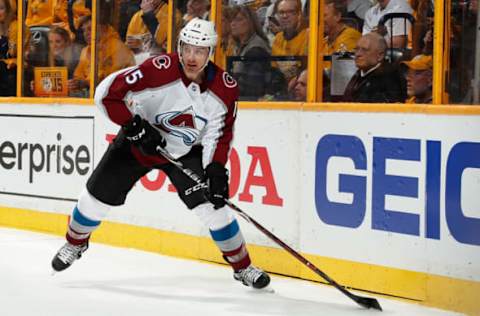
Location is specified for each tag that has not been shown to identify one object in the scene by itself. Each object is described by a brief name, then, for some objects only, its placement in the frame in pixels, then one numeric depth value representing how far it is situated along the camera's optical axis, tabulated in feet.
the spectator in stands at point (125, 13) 38.39
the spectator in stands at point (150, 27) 37.40
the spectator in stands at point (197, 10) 35.93
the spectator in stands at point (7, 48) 43.86
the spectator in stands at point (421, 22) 28.04
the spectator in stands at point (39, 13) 42.25
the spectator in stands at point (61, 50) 41.41
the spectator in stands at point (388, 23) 28.68
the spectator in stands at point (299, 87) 32.08
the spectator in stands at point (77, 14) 40.80
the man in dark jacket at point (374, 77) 29.18
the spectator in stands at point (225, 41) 34.95
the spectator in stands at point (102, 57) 39.28
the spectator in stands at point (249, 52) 33.48
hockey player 27.73
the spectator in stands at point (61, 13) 41.50
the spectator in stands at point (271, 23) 32.87
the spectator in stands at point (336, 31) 30.43
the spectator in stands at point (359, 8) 29.65
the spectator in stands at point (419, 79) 28.16
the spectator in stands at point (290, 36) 32.19
